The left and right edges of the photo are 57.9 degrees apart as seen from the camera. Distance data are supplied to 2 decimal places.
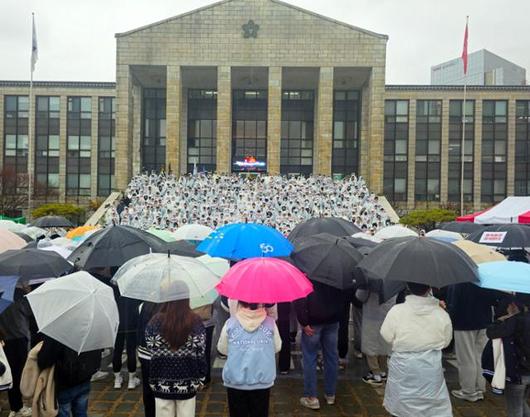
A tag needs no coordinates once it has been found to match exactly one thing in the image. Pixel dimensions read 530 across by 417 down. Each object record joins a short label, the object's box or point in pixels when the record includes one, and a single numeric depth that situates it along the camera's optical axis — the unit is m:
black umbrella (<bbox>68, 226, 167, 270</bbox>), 6.34
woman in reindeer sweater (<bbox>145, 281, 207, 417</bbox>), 4.11
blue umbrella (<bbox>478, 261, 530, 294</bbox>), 4.91
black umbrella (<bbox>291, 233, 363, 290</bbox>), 5.80
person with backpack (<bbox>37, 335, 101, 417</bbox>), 4.32
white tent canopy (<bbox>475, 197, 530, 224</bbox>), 14.35
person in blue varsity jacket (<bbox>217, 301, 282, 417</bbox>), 4.44
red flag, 34.53
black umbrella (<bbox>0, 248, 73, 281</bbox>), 5.87
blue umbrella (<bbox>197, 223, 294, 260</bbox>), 6.77
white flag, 35.97
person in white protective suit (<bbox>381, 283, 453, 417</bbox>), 4.79
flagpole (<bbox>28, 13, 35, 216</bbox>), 35.62
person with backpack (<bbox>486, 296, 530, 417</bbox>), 4.86
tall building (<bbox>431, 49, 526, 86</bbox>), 102.62
